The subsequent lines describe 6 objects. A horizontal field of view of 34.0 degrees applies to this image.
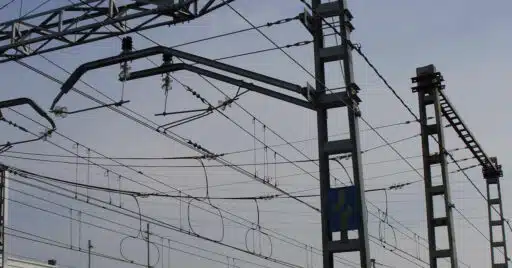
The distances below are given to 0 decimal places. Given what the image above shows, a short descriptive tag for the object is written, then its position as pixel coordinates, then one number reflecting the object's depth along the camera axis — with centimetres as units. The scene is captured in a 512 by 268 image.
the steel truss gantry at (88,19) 1591
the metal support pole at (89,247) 5343
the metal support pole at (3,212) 2538
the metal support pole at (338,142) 1658
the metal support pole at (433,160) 2558
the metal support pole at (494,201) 3506
